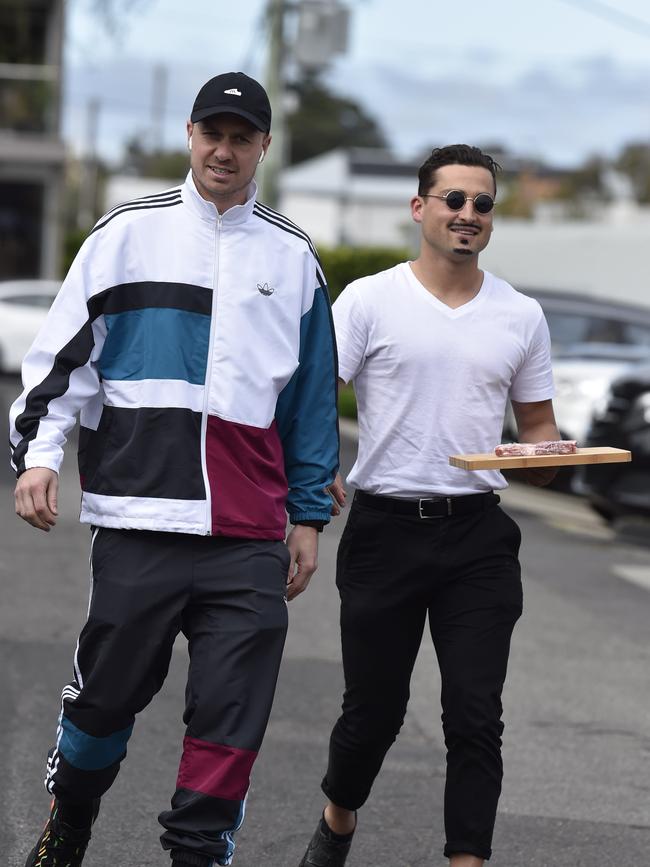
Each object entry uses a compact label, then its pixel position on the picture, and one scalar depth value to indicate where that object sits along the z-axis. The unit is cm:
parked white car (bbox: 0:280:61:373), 2300
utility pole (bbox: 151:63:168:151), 9569
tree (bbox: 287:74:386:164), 11781
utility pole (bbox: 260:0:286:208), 2288
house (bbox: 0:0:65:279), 3344
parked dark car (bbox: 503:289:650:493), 1334
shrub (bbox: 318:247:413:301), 2605
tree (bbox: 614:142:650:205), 9606
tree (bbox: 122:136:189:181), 10027
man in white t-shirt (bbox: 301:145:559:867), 415
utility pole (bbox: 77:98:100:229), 7475
